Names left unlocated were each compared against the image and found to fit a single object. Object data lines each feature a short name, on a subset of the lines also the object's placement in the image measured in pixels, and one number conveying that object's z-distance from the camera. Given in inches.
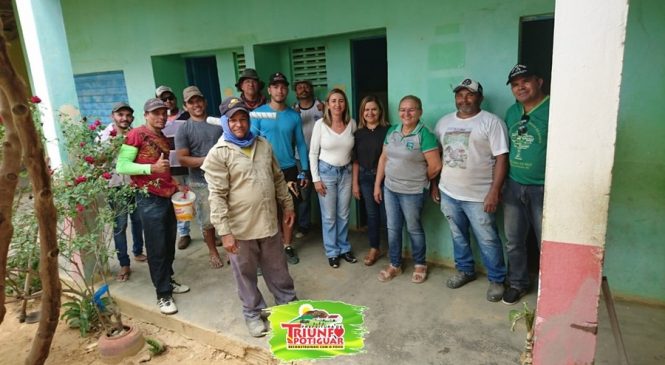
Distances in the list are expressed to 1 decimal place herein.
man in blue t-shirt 162.4
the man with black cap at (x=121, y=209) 158.8
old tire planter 126.6
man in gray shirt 154.5
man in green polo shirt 117.5
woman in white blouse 154.8
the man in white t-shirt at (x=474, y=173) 127.2
